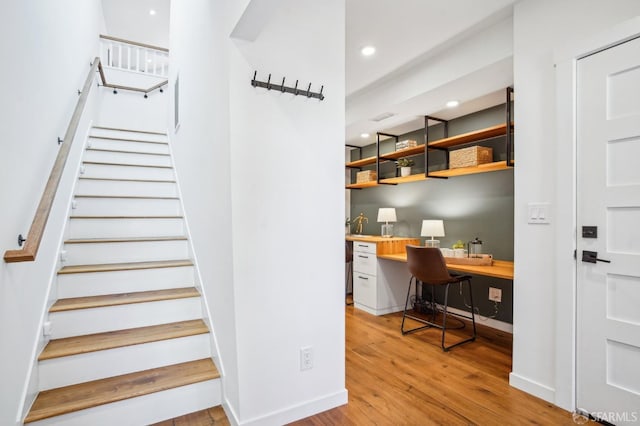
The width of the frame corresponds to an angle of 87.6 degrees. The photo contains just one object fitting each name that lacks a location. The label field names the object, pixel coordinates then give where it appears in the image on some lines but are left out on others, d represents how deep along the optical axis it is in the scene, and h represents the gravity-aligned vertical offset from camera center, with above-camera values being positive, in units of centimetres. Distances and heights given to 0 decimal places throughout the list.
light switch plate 214 +1
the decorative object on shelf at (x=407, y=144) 411 +88
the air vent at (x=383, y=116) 380 +115
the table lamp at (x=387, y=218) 457 -5
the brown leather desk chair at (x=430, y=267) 308 -51
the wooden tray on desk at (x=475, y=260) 321 -45
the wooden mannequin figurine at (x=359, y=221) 547 -11
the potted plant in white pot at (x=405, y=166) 425 +62
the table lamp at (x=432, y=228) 380 -16
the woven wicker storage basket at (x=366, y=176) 486 +57
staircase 183 -71
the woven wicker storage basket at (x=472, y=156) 328 +58
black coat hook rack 180 +71
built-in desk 400 -75
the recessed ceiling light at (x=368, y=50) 301 +150
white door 176 -10
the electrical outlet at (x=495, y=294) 348 -84
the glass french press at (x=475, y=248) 345 -35
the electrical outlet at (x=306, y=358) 196 -85
